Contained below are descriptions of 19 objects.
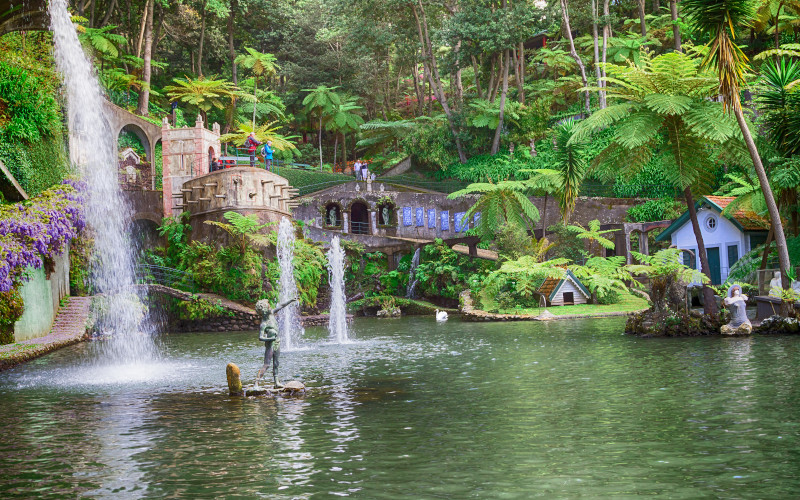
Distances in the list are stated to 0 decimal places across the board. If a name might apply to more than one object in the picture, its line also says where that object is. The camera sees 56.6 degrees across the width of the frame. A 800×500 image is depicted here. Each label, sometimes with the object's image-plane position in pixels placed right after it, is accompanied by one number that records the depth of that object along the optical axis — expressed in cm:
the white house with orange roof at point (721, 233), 2761
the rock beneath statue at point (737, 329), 1762
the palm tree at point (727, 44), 1633
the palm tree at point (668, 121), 1816
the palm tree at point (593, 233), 3122
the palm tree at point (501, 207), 3347
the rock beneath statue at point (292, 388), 1174
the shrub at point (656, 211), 3738
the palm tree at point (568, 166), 2470
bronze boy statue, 1198
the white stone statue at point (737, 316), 1761
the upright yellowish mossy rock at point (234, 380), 1177
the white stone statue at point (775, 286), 1822
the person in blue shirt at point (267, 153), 3828
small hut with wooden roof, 2881
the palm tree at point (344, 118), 5088
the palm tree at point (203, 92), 4356
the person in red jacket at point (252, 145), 3821
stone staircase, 1744
